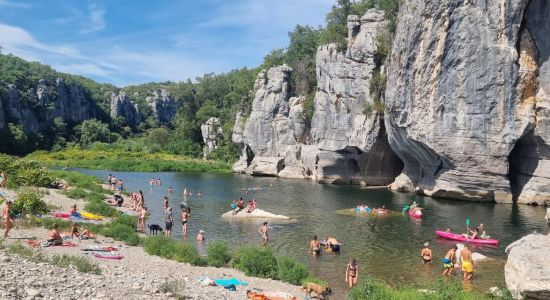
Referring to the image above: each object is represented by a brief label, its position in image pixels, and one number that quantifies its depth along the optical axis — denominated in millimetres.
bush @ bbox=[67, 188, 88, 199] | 31844
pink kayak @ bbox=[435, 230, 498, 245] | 23488
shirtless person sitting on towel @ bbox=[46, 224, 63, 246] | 17578
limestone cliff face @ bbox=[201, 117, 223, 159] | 88625
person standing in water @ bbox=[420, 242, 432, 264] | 19922
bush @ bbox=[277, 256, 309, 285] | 16078
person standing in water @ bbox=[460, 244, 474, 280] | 17900
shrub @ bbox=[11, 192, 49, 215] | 22386
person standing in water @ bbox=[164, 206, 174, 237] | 24516
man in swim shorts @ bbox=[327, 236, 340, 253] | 21391
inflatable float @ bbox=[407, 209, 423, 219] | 30578
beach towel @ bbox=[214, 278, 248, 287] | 14555
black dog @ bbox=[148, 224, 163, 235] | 24770
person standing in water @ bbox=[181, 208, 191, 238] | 25031
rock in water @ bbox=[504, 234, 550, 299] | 13016
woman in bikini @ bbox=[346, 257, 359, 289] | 16562
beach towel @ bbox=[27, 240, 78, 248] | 16891
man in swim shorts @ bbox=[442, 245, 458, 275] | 18672
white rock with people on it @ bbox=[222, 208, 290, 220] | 29859
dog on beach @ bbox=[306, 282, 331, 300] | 14445
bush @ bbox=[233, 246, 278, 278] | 16625
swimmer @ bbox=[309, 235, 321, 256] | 20823
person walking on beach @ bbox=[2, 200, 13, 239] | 17555
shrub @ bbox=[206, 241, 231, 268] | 17734
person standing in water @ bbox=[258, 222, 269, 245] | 23000
